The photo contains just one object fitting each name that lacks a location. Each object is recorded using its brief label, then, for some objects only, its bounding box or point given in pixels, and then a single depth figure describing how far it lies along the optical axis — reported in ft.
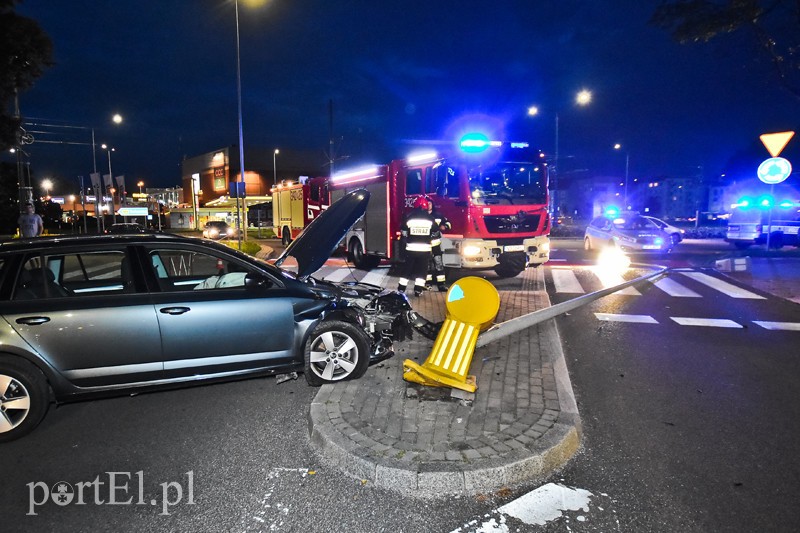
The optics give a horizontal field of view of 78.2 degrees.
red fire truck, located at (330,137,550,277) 38.17
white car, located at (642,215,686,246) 71.10
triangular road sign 36.81
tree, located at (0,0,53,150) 42.60
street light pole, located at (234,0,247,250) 66.77
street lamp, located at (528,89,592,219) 78.64
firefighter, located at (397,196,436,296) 29.48
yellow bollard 15.62
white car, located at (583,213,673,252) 63.87
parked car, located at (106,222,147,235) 89.92
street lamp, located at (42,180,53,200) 234.74
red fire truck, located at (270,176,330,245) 61.80
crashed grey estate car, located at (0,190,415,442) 13.34
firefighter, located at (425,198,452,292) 29.84
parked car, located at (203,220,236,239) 110.11
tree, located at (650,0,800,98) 48.70
